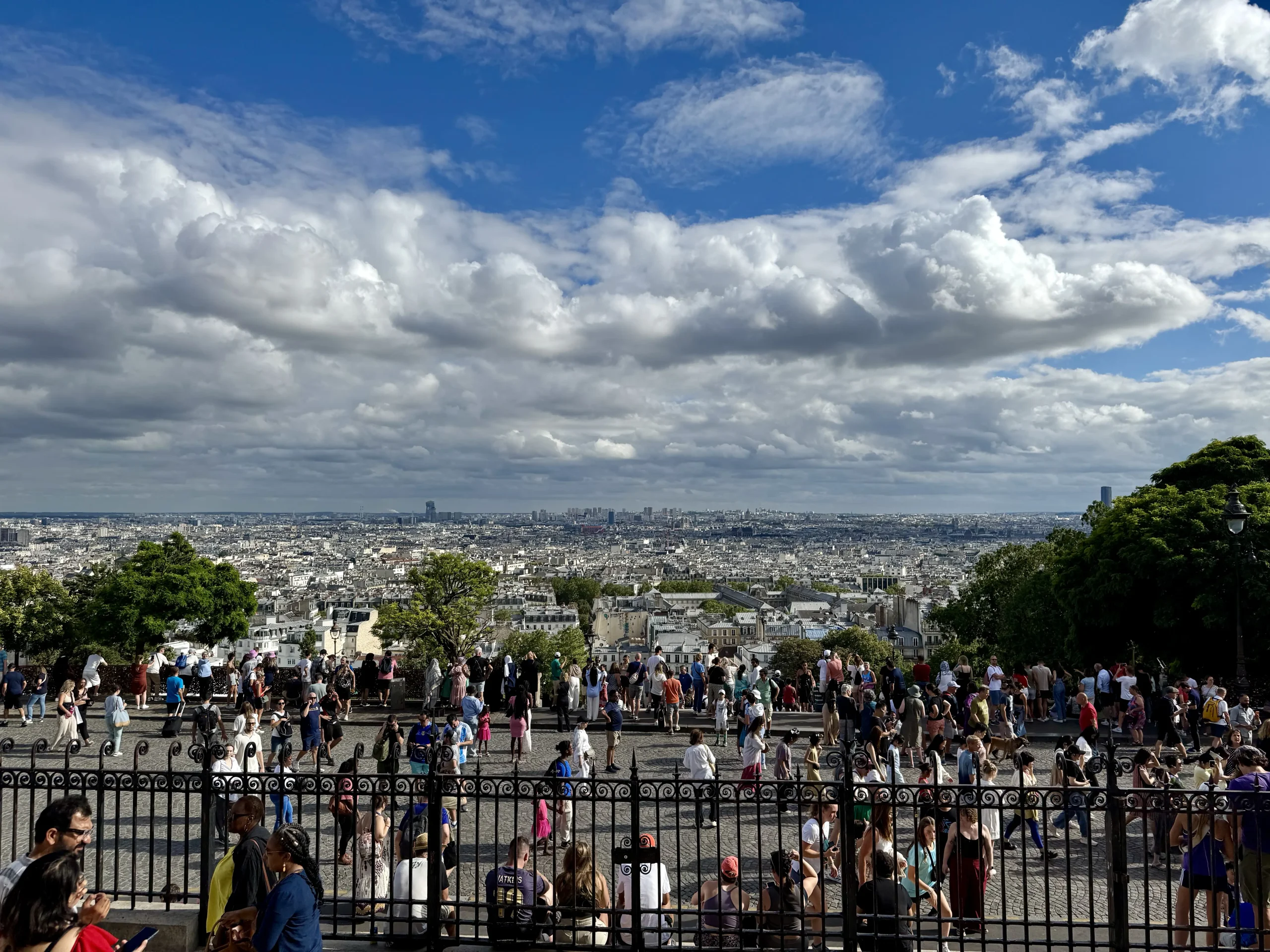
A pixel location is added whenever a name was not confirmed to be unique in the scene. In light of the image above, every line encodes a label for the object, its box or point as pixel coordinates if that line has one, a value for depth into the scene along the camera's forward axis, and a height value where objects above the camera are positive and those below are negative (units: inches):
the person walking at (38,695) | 696.4 -143.5
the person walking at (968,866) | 295.4 -122.0
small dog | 483.2 -134.3
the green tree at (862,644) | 3371.1 -518.7
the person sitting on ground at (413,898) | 279.7 -125.2
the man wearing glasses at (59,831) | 202.5 -73.3
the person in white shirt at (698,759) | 452.8 -126.0
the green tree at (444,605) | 1141.7 -121.7
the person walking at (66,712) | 565.0 -127.0
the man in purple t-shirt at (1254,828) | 263.0 -97.3
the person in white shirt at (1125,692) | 654.5 -131.2
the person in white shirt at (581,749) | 470.6 -127.7
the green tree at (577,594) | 6781.5 -616.8
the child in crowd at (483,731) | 587.2 -144.1
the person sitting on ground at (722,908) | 272.8 -124.3
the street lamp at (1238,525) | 675.4 -7.6
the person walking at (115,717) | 580.1 -134.8
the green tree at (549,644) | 2908.5 -498.9
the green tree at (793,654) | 3240.7 -533.8
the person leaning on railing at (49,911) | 167.6 -76.1
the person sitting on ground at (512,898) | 275.6 -121.4
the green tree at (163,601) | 1402.6 -143.6
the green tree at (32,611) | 1642.5 -184.9
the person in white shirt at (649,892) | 286.5 -125.1
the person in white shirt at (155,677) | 813.9 -151.2
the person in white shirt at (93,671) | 727.7 -130.3
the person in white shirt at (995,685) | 652.1 -128.2
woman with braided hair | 206.4 -91.8
